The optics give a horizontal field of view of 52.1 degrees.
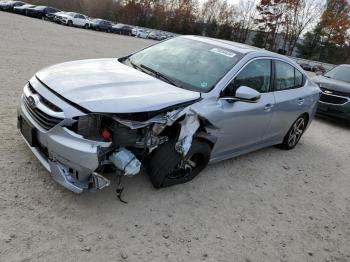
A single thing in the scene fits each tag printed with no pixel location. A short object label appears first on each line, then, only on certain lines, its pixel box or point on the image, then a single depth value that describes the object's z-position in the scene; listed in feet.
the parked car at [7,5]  129.49
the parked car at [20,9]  129.80
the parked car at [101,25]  135.19
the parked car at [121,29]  147.64
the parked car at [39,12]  130.00
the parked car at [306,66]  147.74
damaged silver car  11.07
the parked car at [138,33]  155.53
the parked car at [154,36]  160.10
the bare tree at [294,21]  207.51
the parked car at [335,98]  30.12
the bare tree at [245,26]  227.42
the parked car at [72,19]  123.85
